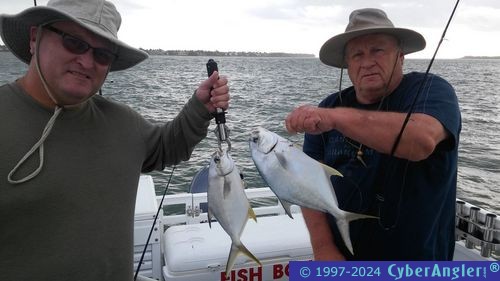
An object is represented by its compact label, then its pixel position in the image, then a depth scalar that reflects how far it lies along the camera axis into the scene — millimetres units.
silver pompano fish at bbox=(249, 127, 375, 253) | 1894
